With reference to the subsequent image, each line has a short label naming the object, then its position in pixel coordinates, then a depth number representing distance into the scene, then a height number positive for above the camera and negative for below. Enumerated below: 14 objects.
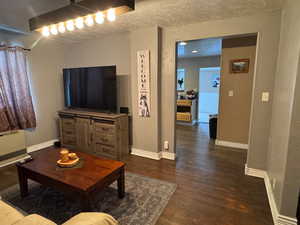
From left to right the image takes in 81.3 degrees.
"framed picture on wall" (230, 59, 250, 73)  3.52 +0.53
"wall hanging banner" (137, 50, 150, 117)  3.07 +0.18
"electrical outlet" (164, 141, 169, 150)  3.23 -0.99
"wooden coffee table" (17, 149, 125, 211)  1.65 -0.87
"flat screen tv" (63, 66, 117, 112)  3.29 +0.07
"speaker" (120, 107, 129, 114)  3.47 -0.37
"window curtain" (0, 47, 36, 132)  3.08 -0.01
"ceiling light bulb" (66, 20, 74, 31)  2.11 +0.83
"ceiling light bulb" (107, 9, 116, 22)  1.85 +0.84
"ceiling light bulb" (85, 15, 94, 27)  2.00 +0.84
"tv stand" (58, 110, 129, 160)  3.14 -0.78
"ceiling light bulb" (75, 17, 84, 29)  2.04 +0.84
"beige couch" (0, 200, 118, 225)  0.96 -0.77
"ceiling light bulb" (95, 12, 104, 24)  1.92 +0.84
